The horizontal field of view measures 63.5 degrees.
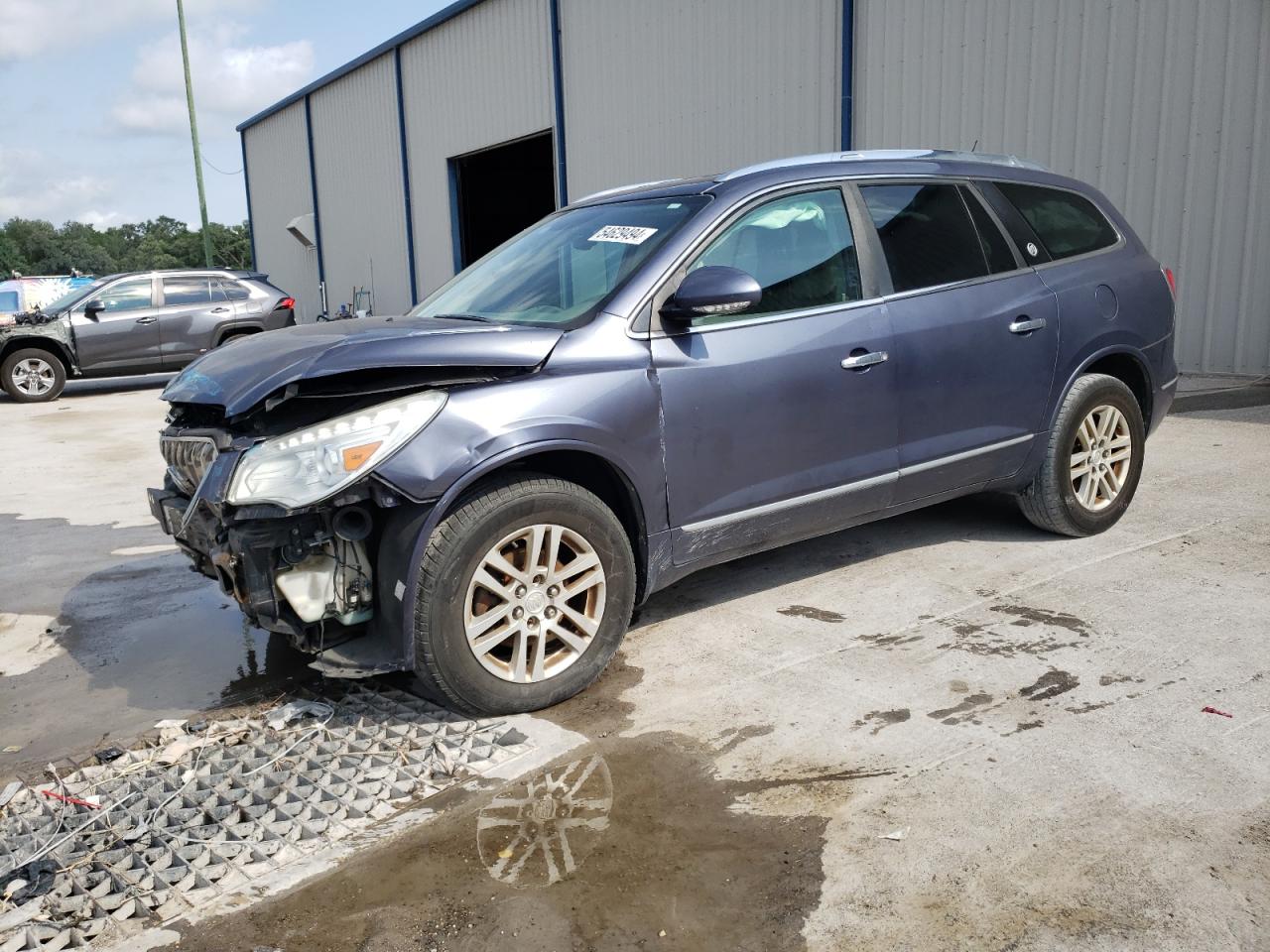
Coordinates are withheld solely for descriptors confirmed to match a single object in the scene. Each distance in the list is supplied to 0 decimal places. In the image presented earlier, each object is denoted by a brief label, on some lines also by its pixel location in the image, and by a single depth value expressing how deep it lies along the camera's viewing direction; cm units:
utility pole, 2995
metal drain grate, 254
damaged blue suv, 322
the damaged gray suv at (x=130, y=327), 1407
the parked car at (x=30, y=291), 2161
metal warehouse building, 895
